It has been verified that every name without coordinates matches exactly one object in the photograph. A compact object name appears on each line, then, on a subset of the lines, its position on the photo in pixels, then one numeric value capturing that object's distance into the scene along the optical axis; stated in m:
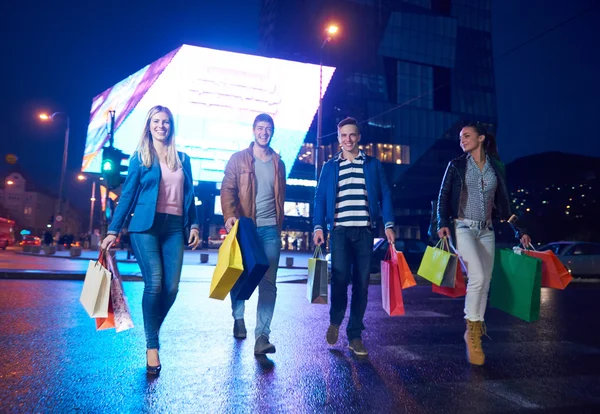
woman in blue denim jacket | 3.40
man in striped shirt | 4.11
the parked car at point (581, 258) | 15.66
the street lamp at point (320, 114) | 17.80
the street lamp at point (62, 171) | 28.91
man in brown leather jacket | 4.07
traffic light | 11.75
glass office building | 52.56
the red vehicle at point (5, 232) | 34.22
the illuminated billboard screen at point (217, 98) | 30.91
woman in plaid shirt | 3.96
